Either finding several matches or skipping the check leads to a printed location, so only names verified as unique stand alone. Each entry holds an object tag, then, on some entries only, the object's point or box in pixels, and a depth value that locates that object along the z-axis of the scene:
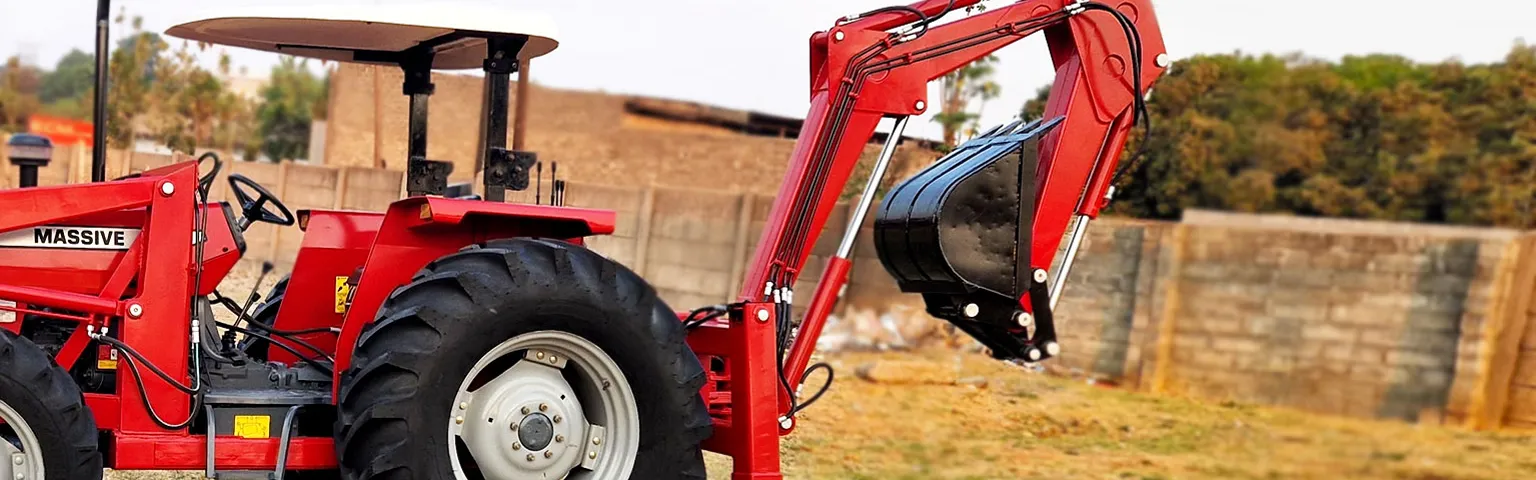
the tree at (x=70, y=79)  31.00
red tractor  5.15
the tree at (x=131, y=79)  25.09
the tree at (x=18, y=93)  40.12
